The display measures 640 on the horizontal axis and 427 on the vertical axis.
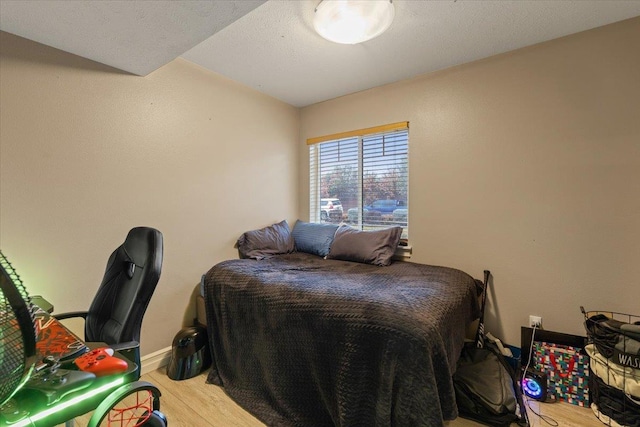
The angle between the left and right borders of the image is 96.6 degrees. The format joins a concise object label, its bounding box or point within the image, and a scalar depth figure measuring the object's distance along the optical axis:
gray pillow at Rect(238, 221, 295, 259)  2.79
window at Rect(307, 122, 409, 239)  2.86
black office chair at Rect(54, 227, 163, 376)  1.23
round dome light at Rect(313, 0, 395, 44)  1.61
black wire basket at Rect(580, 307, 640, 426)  1.54
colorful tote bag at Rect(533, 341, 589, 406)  1.83
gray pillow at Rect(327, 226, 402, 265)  2.57
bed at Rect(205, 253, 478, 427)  1.33
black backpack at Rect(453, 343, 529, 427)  1.65
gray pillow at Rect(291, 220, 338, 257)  2.95
